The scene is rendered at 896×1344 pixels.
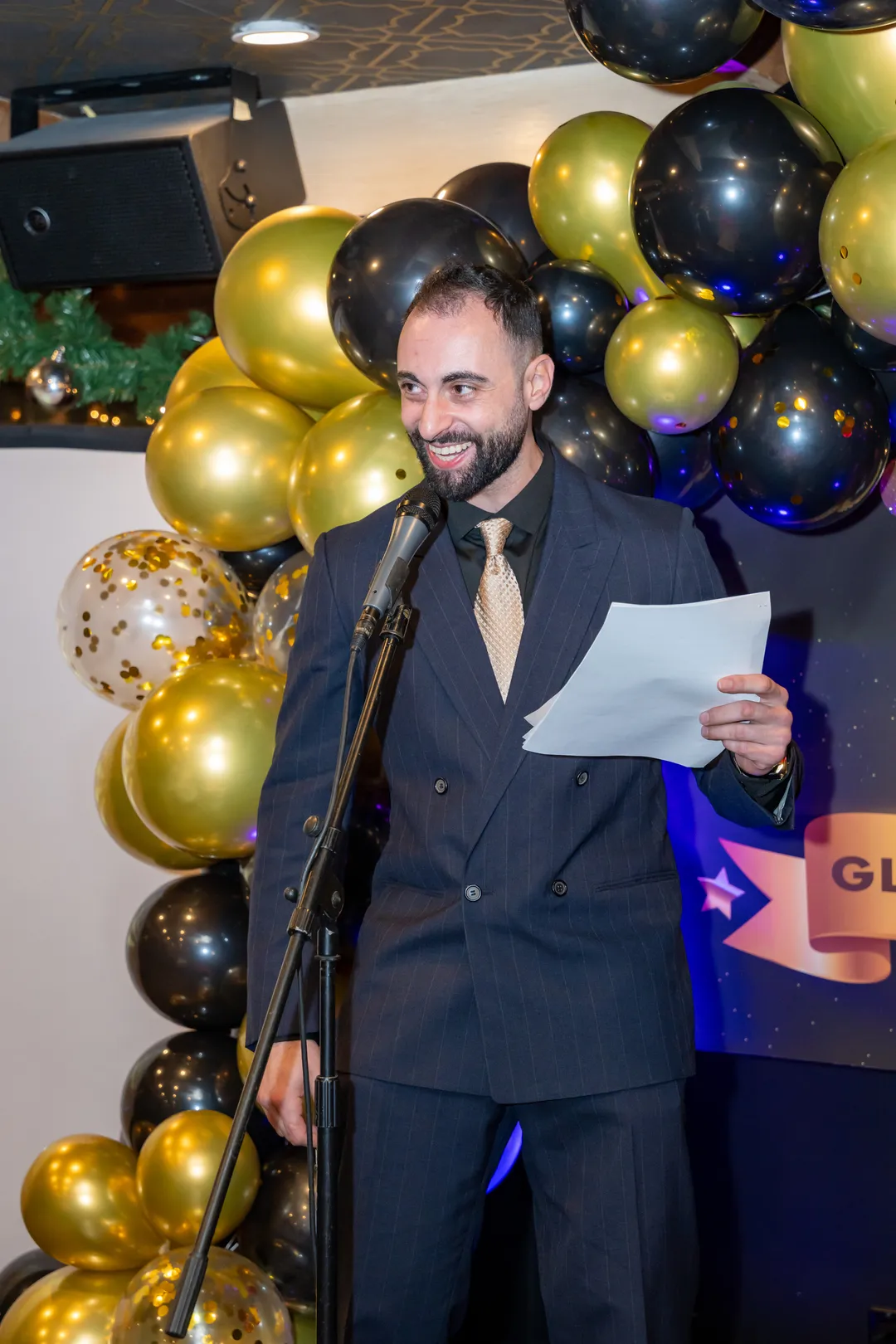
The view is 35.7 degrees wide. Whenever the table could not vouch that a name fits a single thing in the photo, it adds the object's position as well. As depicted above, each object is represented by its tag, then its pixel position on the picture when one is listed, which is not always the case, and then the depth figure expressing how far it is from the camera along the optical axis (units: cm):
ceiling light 275
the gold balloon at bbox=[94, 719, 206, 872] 263
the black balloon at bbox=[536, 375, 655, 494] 216
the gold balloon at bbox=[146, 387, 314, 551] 247
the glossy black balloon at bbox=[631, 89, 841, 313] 191
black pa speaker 306
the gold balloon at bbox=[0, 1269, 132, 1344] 240
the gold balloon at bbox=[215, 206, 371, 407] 238
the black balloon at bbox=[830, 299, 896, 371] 198
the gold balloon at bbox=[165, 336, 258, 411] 272
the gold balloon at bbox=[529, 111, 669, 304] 219
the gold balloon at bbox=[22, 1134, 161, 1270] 247
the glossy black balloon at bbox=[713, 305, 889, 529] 201
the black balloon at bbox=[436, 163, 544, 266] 239
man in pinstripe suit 175
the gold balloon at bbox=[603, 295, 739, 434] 207
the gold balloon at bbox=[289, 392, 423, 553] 224
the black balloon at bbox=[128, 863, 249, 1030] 255
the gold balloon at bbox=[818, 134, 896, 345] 175
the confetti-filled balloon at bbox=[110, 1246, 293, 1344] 213
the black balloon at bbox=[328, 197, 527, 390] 213
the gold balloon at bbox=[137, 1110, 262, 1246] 230
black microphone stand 143
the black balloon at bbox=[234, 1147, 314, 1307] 232
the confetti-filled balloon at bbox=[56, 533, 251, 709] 254
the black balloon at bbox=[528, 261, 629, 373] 218
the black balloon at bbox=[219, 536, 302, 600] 274
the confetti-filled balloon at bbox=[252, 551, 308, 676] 247
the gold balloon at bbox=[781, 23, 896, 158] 183
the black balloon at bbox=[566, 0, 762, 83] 190
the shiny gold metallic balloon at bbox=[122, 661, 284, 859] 233
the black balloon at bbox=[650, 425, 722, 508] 231
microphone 151
